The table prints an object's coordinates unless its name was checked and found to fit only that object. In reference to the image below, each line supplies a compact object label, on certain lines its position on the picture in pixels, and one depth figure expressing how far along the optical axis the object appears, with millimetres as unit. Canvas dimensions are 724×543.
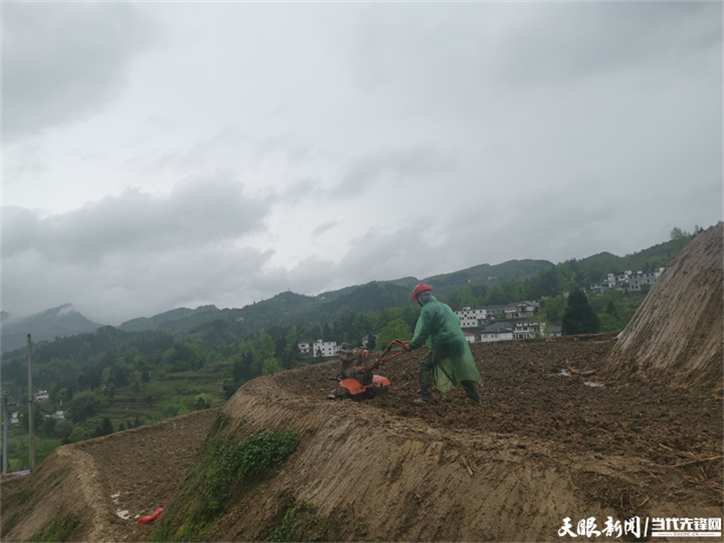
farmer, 7609
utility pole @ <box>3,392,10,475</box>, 25031
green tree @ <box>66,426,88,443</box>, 49444
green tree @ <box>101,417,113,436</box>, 37503
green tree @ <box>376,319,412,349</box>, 46875
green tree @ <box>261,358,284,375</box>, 62281
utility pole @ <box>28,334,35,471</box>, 22047
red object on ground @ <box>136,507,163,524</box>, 10305
